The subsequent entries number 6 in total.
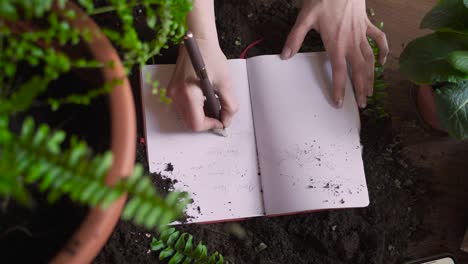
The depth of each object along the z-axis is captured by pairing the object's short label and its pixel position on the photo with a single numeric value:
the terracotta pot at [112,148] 0.61
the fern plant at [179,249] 1.01
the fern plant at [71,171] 0.47
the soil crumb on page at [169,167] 1.09
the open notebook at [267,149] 1.09
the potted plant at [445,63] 1.09
